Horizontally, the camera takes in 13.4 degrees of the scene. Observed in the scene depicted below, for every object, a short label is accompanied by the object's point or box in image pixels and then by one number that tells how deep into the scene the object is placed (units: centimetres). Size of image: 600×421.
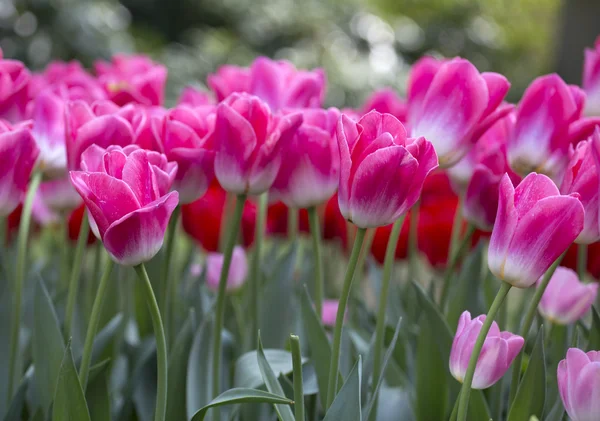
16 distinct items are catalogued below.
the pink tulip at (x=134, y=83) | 170
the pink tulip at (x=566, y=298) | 159
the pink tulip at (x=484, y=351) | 142
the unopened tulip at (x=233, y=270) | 183
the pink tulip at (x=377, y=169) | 142
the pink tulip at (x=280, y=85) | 163
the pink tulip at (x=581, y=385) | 139
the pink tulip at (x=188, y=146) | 150
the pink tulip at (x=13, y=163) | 149
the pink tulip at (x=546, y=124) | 155
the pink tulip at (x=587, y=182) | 142
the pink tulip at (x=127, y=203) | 140
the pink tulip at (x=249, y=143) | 149
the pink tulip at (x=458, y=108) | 151
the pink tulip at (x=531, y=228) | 139
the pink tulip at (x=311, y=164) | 153
